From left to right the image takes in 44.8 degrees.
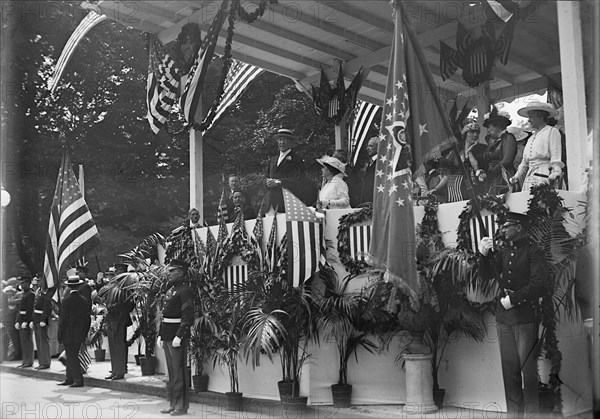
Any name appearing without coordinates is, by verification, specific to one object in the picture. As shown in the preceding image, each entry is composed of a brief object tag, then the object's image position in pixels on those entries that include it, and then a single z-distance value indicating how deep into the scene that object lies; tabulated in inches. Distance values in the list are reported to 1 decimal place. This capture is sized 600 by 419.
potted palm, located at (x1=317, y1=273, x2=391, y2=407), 364.8
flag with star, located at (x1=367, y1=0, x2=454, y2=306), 331.9
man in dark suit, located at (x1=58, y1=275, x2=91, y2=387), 524.4
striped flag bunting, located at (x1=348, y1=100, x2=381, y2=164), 597.5
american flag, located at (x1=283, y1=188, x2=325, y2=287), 367.9
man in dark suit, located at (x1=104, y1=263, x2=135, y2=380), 526.6
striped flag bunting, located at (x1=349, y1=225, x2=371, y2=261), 382.9
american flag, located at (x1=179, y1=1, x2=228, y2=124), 479.5
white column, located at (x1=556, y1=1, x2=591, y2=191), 339.0
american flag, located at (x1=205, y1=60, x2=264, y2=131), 574.6
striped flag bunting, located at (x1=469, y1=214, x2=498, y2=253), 338.0
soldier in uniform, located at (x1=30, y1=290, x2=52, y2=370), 645.1
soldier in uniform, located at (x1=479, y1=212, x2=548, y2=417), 300.8
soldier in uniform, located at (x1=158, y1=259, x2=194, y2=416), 389.7
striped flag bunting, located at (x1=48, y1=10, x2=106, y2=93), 559.5
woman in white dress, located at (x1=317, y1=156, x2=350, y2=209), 405.4
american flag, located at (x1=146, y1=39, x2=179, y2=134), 531.2
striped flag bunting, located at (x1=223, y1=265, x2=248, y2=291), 432.8
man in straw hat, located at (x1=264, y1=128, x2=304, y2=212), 434.0
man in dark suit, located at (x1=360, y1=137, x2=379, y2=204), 422.6
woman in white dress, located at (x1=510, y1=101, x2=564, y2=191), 339.9
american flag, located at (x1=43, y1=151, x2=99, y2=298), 522.3
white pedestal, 335.3
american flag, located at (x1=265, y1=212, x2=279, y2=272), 395.0
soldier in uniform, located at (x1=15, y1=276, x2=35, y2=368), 681.0
